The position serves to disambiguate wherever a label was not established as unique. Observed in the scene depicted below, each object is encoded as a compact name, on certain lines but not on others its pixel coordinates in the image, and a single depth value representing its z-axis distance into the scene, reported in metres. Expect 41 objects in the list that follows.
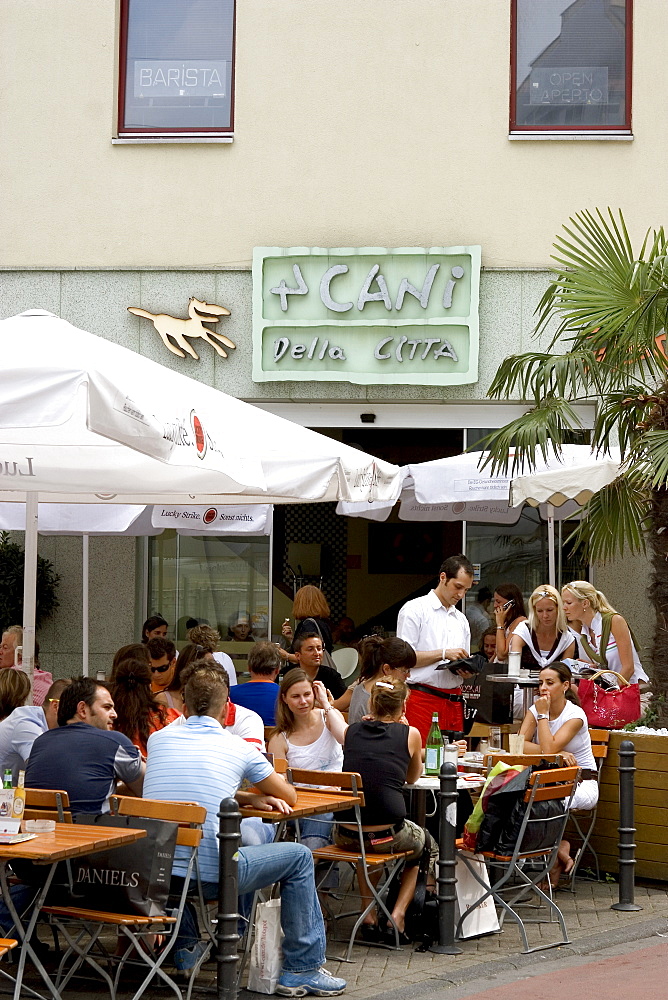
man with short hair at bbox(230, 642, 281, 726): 14.65
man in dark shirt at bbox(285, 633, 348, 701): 16.07
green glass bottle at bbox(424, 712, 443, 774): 13.04
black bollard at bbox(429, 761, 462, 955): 11.52
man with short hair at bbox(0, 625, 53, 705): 15.95
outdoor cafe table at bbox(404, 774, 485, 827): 12.16
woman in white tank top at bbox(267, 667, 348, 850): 12.76
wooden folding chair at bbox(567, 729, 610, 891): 14.24
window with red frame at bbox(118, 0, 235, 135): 24.73
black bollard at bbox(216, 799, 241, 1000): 9.51
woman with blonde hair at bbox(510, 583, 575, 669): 15.74
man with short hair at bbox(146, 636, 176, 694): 16.14
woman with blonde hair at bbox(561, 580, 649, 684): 16.16
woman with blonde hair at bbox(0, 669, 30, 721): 11.94
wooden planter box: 14.26
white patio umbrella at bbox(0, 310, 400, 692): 9.44
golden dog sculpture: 24.08
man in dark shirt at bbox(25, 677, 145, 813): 10.46
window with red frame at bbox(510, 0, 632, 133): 24.14
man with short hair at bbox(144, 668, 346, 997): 10.06
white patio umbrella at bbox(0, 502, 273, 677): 19.11
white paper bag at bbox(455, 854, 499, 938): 11.95
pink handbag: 15.40
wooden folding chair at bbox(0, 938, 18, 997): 8.00
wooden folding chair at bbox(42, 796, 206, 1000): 9.29
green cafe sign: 23.48
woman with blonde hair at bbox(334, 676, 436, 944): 11.58
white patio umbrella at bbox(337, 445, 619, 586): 17.39
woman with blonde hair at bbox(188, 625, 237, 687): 16.48
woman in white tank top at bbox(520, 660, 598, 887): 13.82
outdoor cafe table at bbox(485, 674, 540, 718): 14.91
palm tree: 15.05
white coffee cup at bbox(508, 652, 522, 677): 15.32
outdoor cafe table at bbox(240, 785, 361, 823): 10.52
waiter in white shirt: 16.55
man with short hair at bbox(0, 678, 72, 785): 11.43
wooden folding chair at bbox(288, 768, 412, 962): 11.28
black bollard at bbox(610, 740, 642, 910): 13.19
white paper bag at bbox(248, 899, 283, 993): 10.14
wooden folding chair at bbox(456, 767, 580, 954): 11.73
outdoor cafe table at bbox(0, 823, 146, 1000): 8.71
